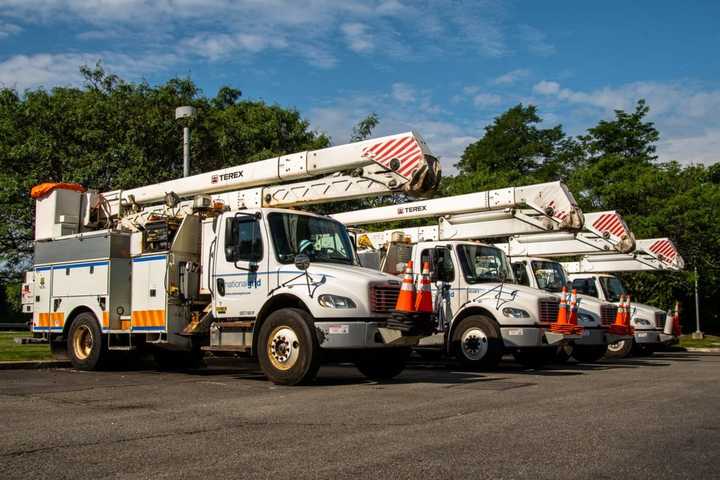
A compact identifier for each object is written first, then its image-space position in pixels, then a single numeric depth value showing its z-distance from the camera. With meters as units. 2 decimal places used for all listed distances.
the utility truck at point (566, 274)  17.94
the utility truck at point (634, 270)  21.09
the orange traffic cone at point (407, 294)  10.80
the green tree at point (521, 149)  62.59
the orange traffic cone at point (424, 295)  10.98
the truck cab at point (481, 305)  14.73
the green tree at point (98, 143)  26.11
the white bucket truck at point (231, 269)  10.85
